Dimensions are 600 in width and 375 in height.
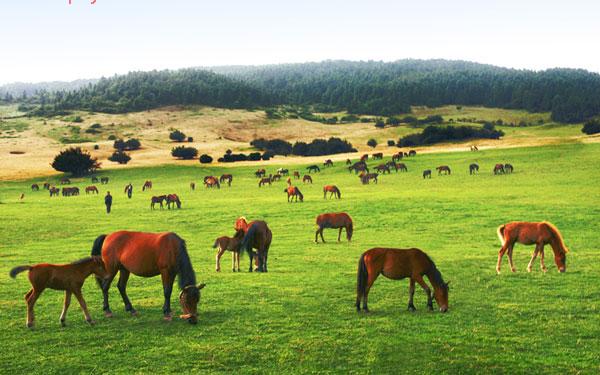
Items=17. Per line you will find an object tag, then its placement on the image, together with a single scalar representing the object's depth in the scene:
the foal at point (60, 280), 12.84
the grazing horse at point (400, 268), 13.98
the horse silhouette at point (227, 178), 64.59
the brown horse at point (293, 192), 45.22
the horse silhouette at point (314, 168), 74.00
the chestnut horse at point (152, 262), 13.19
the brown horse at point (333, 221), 27.88
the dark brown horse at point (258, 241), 20.16
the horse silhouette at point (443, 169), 61.69
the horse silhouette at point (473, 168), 60.31
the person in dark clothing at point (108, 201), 42.21
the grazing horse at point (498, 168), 58.01
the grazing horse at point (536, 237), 18.66
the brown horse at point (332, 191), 46.56
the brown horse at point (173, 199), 44.66
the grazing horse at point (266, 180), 62.22
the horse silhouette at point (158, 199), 44.84
